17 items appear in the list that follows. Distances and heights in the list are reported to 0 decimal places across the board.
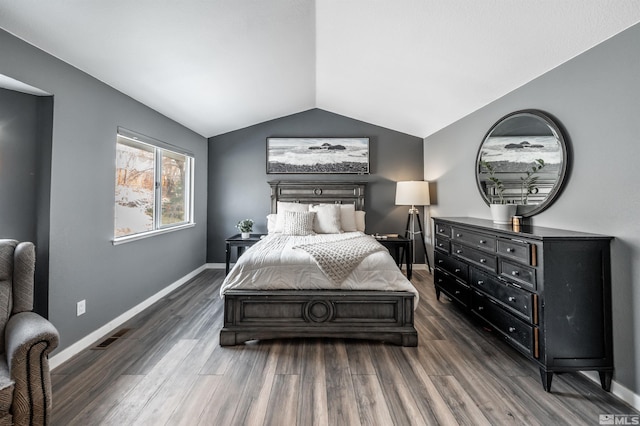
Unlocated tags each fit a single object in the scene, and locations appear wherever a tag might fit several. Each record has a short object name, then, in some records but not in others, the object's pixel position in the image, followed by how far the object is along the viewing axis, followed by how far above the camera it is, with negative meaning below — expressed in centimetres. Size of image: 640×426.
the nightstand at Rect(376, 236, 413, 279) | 432 -44
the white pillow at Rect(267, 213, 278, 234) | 449 -6
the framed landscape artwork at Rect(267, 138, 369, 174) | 496 +111
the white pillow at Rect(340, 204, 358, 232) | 444 -1
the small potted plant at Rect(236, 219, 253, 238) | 455 -15
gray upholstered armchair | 122 -67
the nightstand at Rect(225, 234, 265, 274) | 433 -37
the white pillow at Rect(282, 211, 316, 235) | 403 -7
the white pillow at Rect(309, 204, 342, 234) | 423 -3
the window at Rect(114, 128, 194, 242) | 303 +40
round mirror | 232 +53
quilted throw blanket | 249 -33
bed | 244 -72
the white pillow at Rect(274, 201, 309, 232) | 438 +16
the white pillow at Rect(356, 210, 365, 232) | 460 -3
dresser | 185 -55
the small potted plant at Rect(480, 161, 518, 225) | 267 +10
